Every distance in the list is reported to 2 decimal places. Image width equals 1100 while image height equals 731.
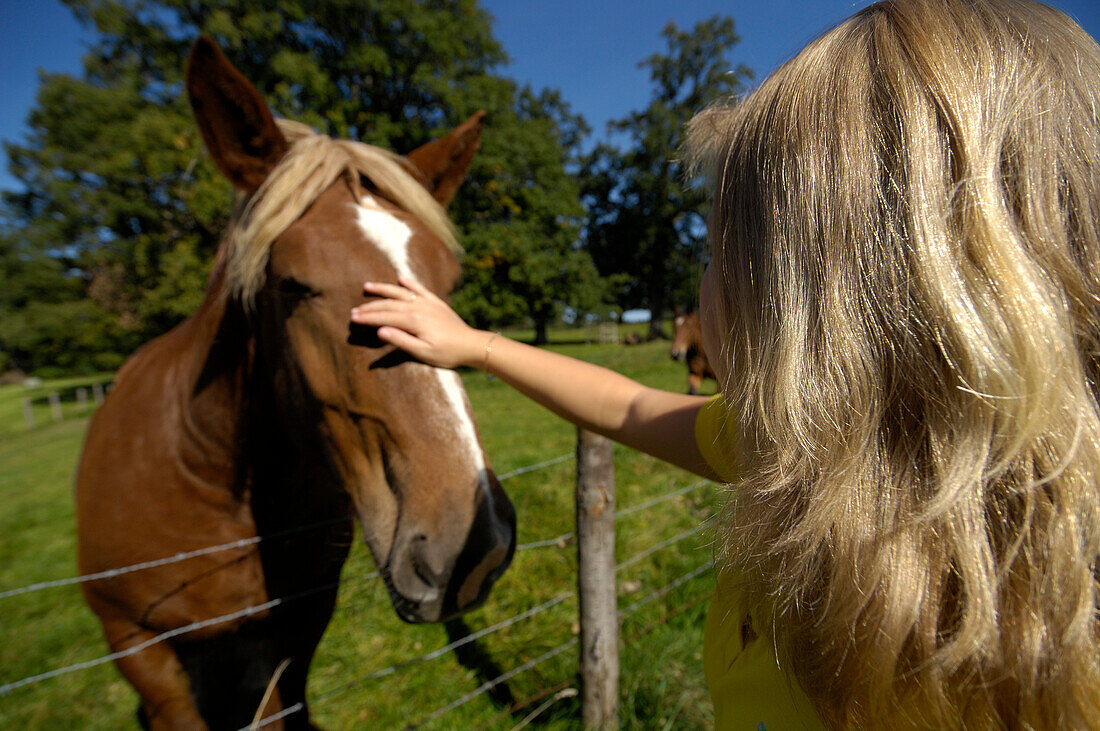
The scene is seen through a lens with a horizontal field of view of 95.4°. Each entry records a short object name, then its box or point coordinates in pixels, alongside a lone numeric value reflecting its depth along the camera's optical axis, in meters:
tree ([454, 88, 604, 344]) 17.52
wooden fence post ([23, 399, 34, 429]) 16.78
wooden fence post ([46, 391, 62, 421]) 17.91
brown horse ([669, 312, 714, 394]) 10.34
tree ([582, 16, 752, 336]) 27.31
